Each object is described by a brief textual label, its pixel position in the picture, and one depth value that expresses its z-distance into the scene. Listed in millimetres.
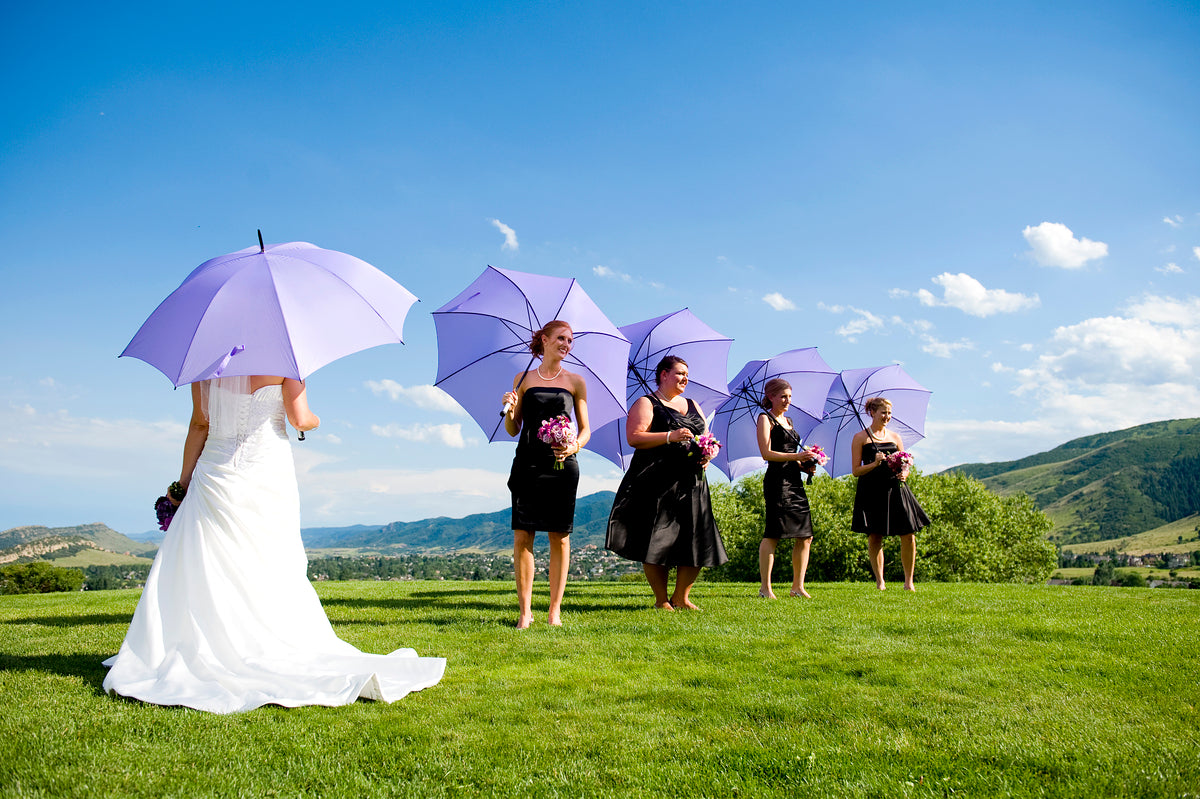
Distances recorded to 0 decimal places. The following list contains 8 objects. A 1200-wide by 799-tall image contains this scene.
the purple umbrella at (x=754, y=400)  14336
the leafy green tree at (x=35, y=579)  42044
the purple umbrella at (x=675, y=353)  12125
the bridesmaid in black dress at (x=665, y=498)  9742
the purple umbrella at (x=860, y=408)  15008
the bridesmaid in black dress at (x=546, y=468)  8547
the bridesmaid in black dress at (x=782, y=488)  12008
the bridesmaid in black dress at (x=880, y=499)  12914
